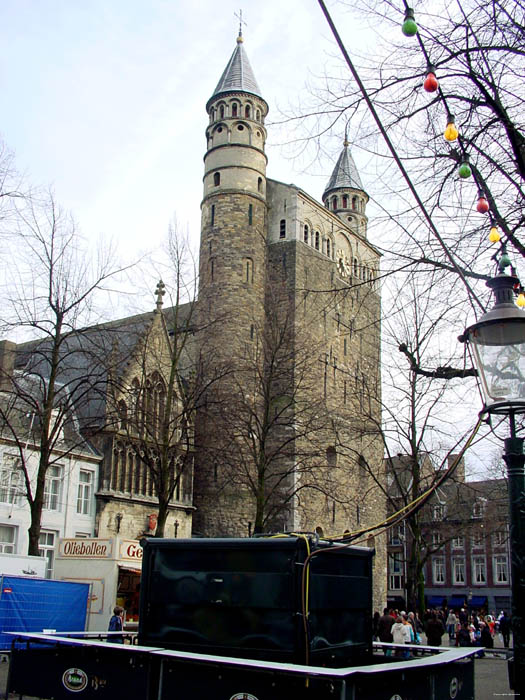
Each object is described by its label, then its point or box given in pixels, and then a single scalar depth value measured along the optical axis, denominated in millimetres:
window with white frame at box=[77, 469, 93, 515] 28844
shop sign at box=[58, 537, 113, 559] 19516
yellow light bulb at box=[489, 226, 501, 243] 7941
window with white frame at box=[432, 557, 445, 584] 64019
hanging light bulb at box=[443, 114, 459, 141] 6743
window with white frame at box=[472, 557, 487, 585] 60844
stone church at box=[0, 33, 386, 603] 30375
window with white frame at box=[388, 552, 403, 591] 67981
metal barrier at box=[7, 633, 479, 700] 4879
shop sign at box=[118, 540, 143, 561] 19125
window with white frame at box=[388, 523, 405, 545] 58281
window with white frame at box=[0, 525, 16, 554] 25359
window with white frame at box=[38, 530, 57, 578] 26844
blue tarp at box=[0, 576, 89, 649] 14281
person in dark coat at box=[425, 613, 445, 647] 20328
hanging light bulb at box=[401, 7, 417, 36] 5418
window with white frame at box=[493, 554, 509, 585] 59062
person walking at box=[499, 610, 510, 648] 31173
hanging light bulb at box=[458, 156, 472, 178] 7578
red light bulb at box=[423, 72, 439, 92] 5934
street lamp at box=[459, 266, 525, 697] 4797
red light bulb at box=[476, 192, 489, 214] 7825
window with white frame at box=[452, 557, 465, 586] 62594
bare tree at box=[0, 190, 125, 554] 18109
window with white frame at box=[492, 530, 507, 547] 36906
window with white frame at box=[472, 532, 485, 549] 40622
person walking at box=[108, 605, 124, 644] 15289
